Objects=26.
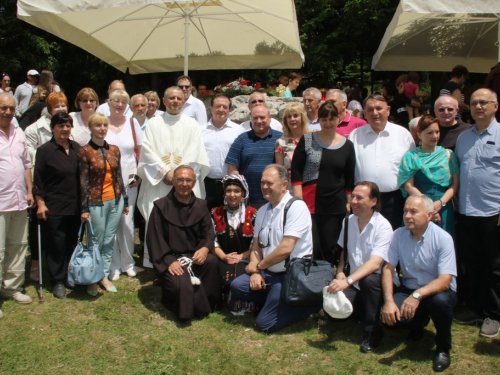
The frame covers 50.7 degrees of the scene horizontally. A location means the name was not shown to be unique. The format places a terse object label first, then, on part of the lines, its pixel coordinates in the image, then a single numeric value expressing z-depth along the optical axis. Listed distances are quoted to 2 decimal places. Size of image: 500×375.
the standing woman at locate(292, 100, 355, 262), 4.64
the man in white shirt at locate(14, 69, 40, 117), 8.91
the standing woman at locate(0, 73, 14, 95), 9.58
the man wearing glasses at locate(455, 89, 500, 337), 4.21
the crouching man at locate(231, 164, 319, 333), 4.34
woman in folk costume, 4.88
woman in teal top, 4.43
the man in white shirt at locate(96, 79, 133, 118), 5.88
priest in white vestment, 5.34
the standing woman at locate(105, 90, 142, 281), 5.43
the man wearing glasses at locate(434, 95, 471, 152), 4.59
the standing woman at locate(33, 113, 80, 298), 4.88
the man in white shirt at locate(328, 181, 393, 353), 4.04
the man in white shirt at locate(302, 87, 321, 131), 5.44
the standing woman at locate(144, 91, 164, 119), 6.49
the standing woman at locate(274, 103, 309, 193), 5.04
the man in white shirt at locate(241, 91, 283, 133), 5.69
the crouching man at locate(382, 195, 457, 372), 3.76
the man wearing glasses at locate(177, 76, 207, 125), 6.46
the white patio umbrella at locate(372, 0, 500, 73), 7.60
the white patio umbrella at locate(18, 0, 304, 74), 7.08
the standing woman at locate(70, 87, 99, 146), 5.37
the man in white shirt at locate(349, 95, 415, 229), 4.64
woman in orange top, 4.93
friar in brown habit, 4.59
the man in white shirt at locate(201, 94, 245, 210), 5.62
